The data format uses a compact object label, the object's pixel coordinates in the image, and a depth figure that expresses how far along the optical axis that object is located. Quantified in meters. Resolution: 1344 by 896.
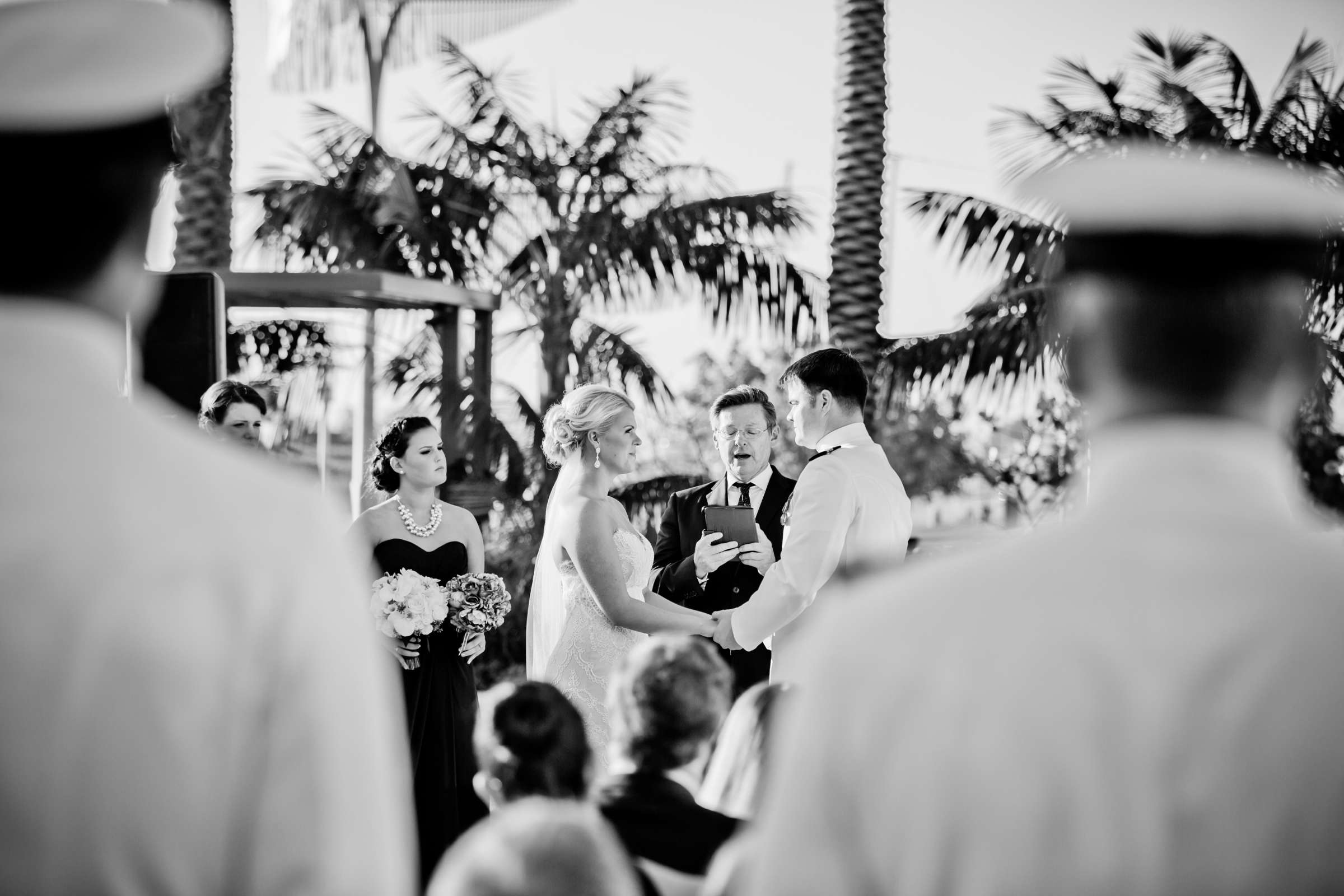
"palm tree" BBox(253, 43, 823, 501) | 11.62
